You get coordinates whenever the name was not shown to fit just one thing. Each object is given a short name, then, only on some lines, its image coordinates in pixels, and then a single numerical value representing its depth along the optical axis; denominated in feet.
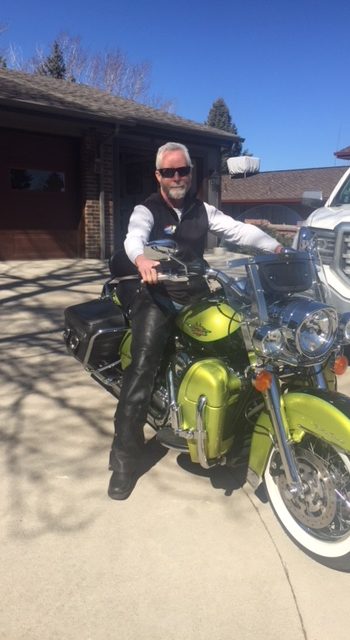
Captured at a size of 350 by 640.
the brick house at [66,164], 37.63
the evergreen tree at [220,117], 184.85
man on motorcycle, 10.04
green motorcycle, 7.95
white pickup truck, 16.72
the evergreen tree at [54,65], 112.98
